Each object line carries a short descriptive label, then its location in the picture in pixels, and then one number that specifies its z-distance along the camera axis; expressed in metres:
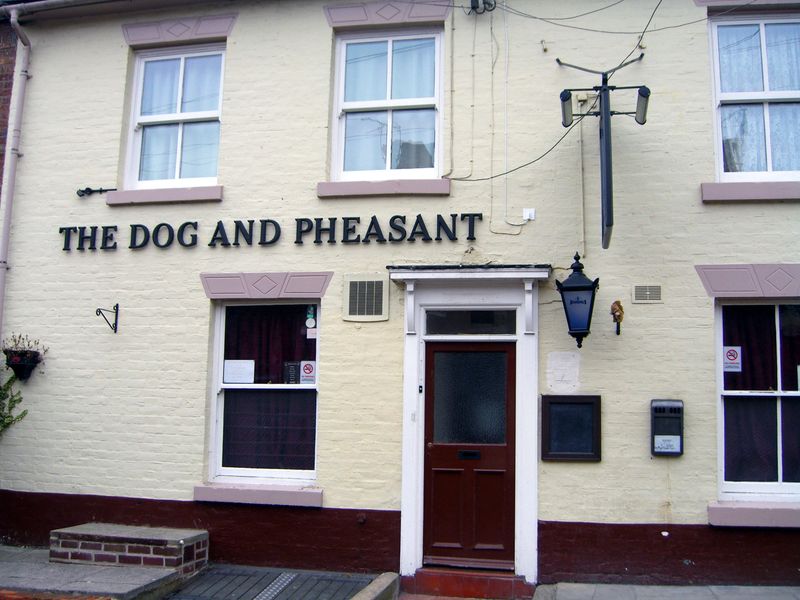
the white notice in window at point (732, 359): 6.64
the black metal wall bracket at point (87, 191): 7.74
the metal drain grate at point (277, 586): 6.27
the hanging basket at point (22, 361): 7.41
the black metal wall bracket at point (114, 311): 7.48
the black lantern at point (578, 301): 6.34
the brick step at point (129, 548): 6.57
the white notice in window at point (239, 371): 7.40
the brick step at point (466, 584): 6.44
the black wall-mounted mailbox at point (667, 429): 6.37
